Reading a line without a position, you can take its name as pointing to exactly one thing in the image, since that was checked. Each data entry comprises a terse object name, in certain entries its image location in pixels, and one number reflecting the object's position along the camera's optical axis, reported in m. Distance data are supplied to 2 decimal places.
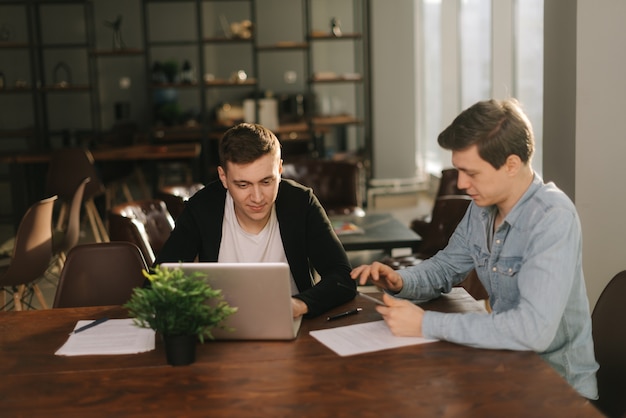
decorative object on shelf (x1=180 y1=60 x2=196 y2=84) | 9.62
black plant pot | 2.03
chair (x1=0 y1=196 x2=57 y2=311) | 4.45
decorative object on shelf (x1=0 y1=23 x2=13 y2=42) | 10.48
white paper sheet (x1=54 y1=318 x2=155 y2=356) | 2.21
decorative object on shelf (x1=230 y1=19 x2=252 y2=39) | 9.69
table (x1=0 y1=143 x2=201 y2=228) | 8.04
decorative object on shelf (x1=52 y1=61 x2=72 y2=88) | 13.80
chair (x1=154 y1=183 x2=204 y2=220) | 4.83
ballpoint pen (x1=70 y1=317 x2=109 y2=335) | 2.40
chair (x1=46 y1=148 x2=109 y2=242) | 7.11
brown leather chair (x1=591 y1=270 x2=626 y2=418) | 2.22
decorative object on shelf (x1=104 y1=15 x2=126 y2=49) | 10.41
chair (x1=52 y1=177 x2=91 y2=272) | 5.54
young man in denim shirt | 2.06
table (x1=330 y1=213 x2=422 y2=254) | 4.51
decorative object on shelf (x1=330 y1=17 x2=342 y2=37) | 9.48
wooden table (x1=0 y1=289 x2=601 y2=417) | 1.76
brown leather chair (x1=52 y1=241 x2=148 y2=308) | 3.03
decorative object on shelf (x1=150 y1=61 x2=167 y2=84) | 10.05
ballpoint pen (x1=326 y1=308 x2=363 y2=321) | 2.42
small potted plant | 2.00
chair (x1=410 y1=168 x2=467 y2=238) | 5.67
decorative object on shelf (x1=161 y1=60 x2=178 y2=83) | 10.27
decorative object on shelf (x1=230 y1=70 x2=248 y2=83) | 9.58
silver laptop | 2.13
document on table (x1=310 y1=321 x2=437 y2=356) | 2.13
